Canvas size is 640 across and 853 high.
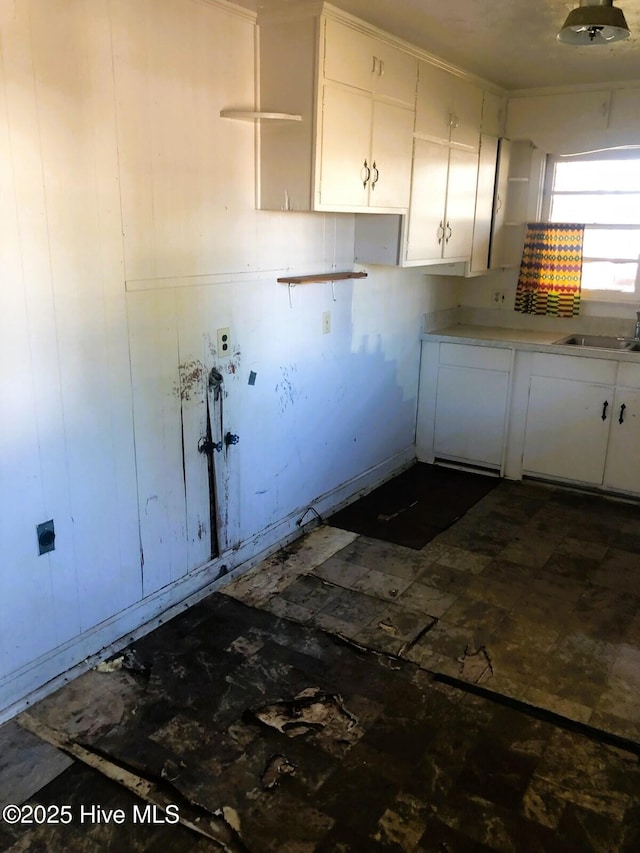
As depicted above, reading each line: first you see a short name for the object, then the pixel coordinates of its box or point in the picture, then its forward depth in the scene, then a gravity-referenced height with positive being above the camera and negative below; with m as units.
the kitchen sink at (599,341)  4.59 -0.70
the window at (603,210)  4.49 +0.15
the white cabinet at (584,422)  4.21 -1.13
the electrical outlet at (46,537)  2.39 -1.05
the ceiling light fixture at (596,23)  2.45 +0.71
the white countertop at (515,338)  4.21 -0.68
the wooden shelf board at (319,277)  3.33 -0.24
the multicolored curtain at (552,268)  4.69 -0.24
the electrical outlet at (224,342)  3.02 -0.49
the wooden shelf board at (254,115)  2.85 +0.44
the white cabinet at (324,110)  2.90 +0.49
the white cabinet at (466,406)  4.60 -1.14
